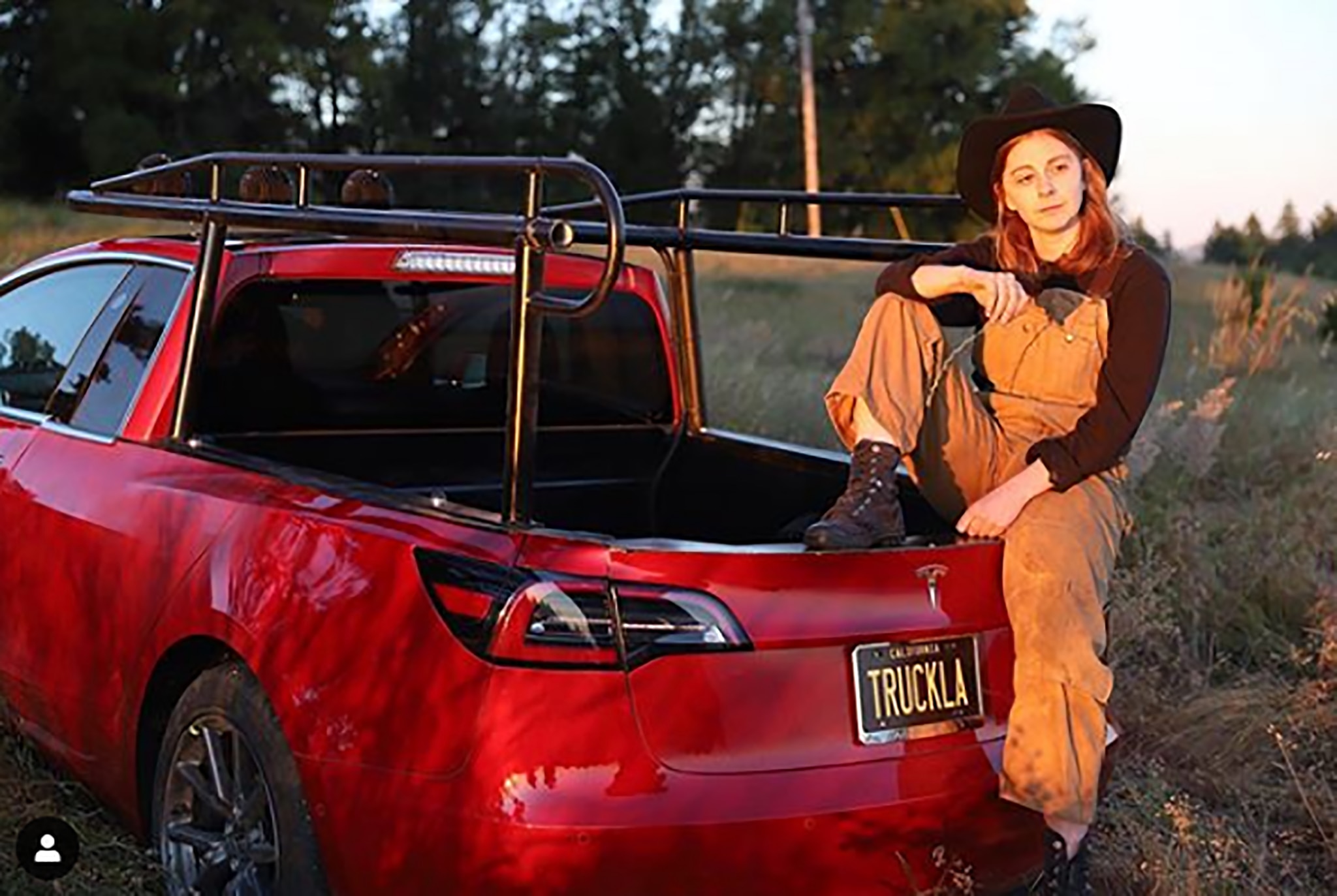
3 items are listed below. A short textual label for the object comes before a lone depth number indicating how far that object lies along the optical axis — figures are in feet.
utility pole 149.89
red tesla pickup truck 8.57
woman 10.04
